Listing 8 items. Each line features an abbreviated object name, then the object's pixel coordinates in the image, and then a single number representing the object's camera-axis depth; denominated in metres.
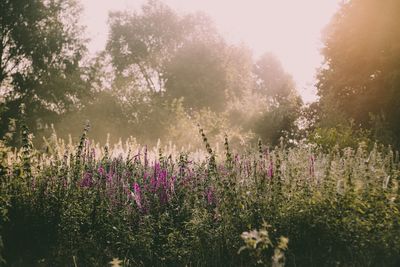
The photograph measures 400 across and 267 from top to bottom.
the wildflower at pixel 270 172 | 5.24
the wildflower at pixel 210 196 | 5.52
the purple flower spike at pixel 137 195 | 5.05
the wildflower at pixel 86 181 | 5.70
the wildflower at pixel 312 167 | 5.79
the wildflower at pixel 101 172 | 5.92
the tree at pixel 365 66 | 18.61
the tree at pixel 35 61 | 30.66
